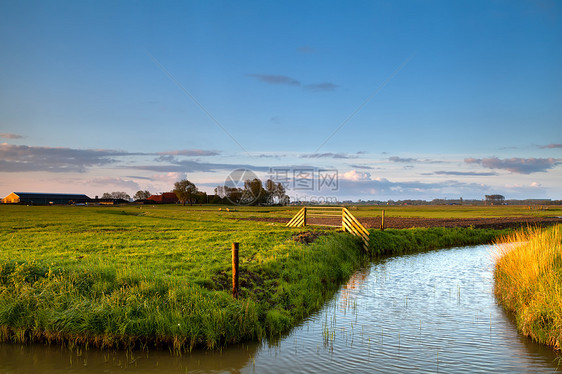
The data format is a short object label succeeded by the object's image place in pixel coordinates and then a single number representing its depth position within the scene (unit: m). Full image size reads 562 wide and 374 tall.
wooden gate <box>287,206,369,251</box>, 28.92
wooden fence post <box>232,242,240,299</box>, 12.12
